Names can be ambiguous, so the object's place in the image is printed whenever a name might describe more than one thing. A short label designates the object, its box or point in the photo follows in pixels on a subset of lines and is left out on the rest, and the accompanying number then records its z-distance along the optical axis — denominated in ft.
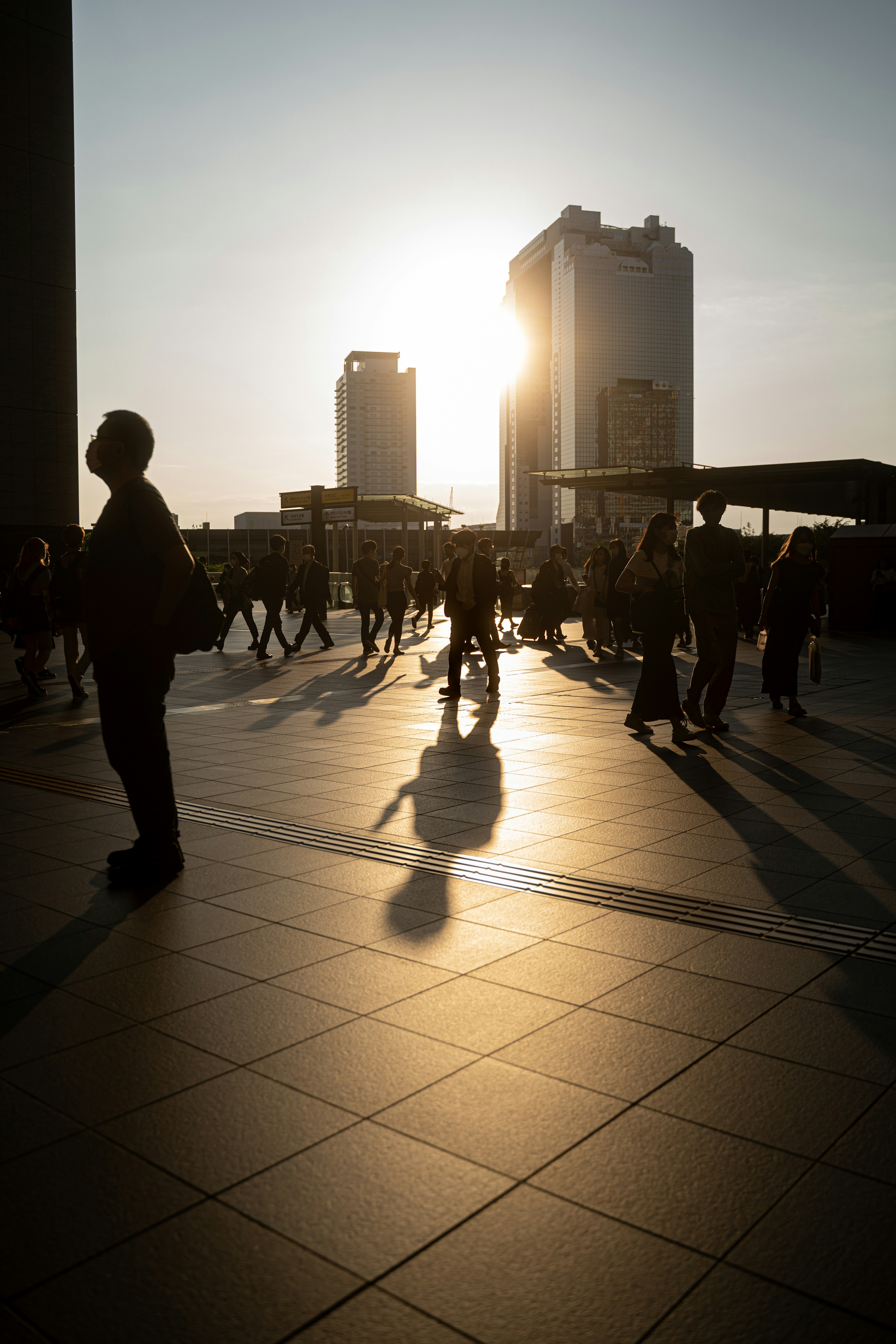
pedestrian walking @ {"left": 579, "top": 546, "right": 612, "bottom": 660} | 54.19
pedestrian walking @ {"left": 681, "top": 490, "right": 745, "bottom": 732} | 27.89
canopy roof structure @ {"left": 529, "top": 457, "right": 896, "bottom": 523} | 103.76
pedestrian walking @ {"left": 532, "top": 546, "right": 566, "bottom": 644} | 64.03
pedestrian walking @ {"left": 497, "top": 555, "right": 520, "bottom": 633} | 77.51
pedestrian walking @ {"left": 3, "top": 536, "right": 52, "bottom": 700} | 38.24
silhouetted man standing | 14.25
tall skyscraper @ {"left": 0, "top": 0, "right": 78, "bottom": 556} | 133.69
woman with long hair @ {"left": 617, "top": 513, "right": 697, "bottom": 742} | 26.76
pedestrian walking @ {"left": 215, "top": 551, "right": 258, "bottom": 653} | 58.49
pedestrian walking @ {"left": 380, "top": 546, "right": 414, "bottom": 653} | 56.44
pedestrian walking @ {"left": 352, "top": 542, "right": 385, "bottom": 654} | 55.01
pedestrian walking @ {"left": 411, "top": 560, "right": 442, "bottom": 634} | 82.53
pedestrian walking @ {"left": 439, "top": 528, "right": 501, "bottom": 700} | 35.88
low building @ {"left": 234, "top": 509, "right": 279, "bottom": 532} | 530.68
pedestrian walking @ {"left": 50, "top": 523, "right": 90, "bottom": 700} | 36.40
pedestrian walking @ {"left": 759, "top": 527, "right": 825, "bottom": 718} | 30.83
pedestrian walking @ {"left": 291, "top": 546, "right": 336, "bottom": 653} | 56.95
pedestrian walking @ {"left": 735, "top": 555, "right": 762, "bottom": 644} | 59.72
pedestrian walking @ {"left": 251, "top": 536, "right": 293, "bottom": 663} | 53.42
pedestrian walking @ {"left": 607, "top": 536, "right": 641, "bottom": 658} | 51.24
